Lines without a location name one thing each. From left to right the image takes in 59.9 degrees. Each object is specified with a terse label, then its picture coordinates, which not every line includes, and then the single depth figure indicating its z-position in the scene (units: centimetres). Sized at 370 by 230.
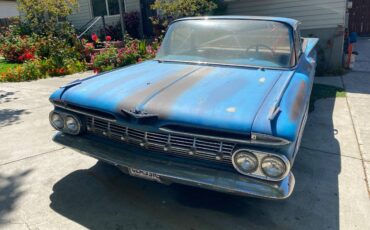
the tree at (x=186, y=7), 880
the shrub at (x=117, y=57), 888
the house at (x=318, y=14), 850
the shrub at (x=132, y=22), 1356
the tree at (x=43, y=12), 1204
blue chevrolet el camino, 239
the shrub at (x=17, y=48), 1117
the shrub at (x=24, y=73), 914
